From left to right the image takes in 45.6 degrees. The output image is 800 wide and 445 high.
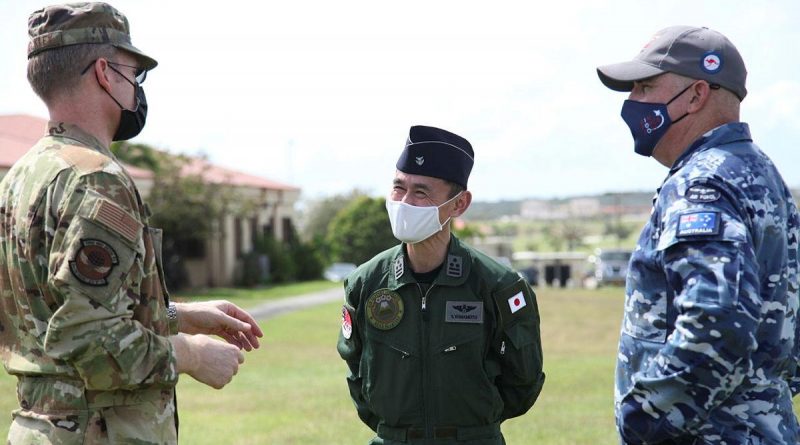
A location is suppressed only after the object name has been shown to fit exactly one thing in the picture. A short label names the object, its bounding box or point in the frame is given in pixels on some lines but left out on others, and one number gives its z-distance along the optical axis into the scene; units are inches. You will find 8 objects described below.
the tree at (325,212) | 3499.0
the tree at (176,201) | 1523.1
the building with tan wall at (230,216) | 1427.2
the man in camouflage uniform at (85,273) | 116.8
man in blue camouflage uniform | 117.4
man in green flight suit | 170.2
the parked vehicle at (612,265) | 2138.3
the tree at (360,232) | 2512.3
